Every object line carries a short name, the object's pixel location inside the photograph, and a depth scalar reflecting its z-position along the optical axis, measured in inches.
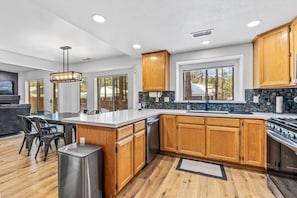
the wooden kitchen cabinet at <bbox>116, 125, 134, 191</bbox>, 69.5
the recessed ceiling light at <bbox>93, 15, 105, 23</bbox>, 77.0
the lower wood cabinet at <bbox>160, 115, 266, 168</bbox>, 92.2
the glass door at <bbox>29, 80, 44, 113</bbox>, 242.1
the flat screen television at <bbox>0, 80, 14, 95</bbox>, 241.8
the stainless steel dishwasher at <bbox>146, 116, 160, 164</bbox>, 99.7
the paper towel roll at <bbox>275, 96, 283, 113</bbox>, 99.0
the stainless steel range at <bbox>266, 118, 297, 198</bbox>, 56.8
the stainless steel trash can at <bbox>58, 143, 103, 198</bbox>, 58.7
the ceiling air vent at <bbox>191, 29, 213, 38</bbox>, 94.0
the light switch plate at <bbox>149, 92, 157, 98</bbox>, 145.1
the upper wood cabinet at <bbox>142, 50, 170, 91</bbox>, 132.5
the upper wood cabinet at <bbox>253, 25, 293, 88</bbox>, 86.9
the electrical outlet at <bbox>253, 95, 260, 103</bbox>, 110.0
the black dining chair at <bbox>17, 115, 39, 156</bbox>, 121.4
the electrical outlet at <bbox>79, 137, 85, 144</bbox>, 73.9
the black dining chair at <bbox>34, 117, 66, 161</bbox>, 114.4
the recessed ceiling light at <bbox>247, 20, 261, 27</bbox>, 82.6
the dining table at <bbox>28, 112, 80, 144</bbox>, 115.0
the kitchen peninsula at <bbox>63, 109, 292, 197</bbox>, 68.4
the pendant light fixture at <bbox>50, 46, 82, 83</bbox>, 133.0
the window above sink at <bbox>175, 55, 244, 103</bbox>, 123.9
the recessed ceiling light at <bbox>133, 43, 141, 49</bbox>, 119.5
